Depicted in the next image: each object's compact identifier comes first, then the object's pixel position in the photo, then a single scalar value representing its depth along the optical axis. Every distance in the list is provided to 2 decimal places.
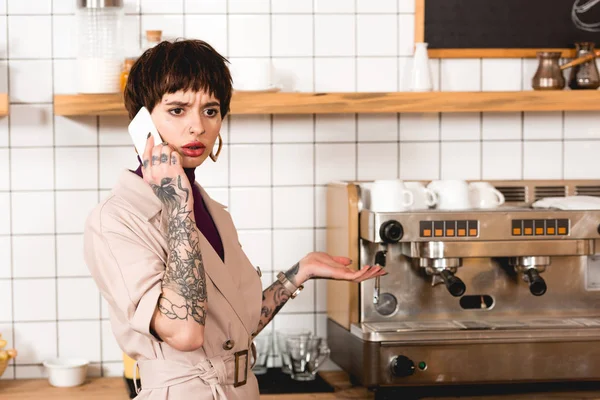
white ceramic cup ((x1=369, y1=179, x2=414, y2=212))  2.17
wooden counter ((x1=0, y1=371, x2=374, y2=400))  2.16
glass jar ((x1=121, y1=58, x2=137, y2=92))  2.31
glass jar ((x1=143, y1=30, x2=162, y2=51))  2.32
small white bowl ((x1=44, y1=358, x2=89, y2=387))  2.33
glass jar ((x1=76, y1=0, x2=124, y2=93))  2.31
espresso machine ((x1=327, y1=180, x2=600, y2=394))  2.03
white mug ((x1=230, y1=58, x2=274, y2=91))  2.35
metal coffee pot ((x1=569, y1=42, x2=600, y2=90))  2.47
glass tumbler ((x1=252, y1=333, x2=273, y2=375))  2.33
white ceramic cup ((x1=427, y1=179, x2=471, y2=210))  2.22
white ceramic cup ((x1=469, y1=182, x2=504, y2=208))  2.30
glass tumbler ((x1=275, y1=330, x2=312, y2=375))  2.29
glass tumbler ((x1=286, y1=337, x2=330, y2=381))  2.26
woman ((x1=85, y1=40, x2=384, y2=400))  1.32
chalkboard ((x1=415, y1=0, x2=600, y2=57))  2.52
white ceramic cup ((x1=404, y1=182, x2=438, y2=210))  2.24
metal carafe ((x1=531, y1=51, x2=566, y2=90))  2.47
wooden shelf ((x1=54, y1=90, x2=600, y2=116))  2.30
